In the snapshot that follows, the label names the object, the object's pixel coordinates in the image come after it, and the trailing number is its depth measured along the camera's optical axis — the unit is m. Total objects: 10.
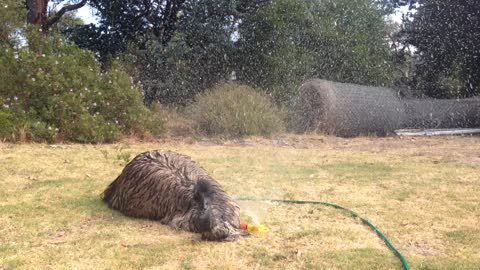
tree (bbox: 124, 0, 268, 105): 15.95
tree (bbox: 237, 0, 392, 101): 16.28
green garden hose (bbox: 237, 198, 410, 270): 3.82
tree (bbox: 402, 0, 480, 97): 17.77
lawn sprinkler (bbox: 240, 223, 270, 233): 4.46
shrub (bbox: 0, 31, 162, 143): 10.55
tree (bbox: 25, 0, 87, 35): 13.77
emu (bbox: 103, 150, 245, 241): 4.34
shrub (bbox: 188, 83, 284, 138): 13.06
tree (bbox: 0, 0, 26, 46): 17.41
